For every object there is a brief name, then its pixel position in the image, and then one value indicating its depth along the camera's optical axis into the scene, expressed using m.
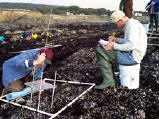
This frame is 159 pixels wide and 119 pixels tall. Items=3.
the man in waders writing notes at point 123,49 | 4.58
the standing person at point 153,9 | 10.28
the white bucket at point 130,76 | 4.91
